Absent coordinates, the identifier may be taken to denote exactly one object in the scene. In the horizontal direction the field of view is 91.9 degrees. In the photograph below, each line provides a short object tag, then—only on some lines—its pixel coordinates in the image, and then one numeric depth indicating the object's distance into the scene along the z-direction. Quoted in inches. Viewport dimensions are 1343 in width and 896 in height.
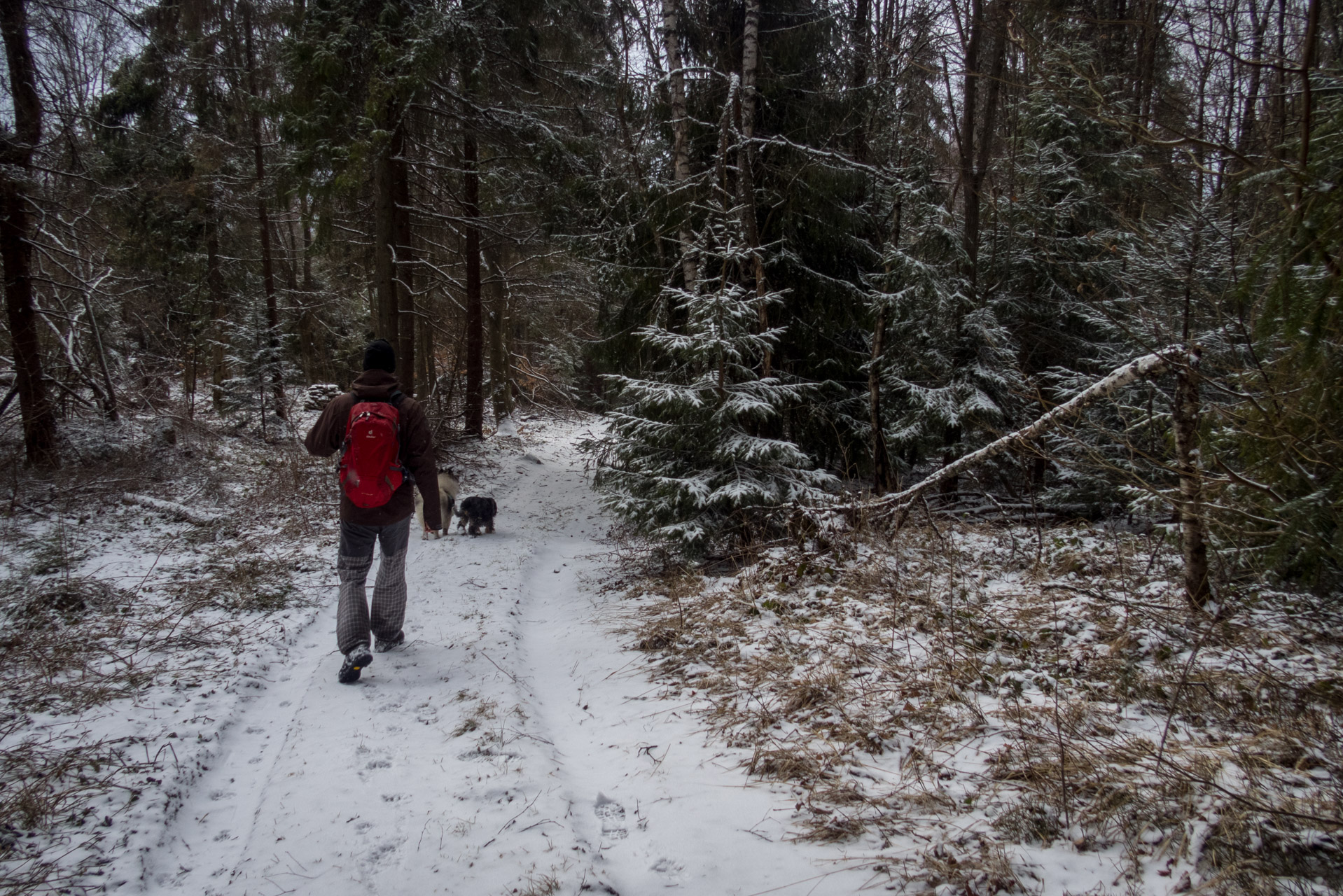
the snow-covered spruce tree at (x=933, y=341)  362.3
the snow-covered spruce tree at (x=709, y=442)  269.7
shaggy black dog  365.1
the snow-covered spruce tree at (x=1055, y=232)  410.3
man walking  177.2
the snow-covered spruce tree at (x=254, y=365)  583.2
